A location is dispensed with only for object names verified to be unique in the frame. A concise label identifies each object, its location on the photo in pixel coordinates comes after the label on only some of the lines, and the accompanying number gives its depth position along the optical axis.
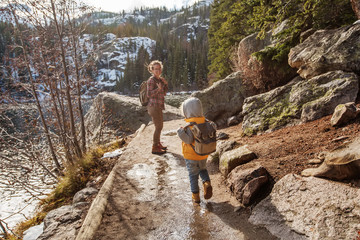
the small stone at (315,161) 2.56
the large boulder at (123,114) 10.44
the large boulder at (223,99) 7.76
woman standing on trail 4.65
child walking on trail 2.74
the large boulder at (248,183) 2.61
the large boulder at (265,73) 6.20
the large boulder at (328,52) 4.20
